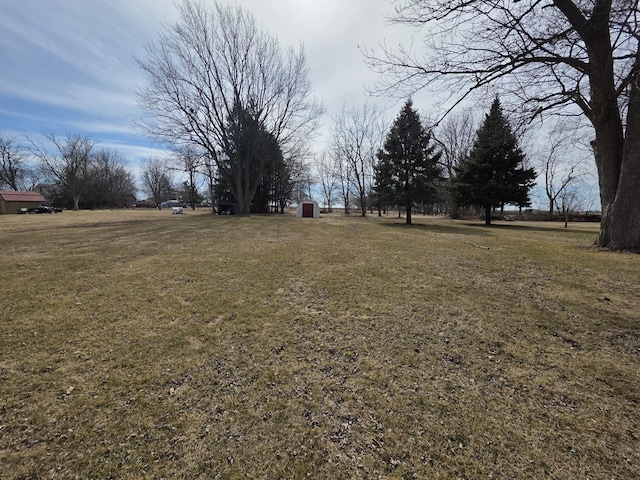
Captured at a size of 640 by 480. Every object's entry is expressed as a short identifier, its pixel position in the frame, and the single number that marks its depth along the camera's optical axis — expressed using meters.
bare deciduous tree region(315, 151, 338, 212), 56.02
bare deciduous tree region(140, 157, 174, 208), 66.12
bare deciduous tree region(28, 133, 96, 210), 44.56
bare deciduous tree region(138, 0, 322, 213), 23.70
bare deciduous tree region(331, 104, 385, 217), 39.11
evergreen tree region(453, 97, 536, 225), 21.34
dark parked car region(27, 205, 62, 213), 35.91
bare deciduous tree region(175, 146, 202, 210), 25.50
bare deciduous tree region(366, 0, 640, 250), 5.40
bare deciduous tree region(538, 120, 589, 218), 35.28
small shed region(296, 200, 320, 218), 30.73
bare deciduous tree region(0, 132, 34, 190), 47.00
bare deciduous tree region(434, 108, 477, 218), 34.69
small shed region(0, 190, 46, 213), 37.12
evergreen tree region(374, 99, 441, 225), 20.56
